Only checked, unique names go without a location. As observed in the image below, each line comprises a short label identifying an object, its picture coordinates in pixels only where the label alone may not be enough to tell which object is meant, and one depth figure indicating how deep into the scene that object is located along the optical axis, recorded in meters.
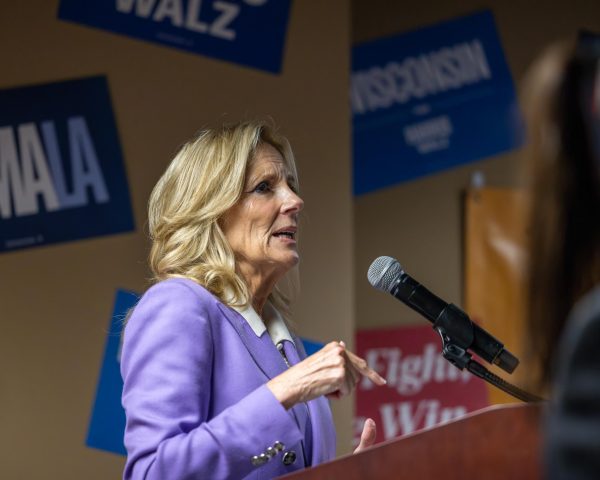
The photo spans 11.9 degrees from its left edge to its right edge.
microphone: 4.77
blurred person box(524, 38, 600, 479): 2.91
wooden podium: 4.07
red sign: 6.82
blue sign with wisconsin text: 6.90
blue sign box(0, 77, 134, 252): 5.78
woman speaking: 4.85
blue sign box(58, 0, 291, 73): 5.90
